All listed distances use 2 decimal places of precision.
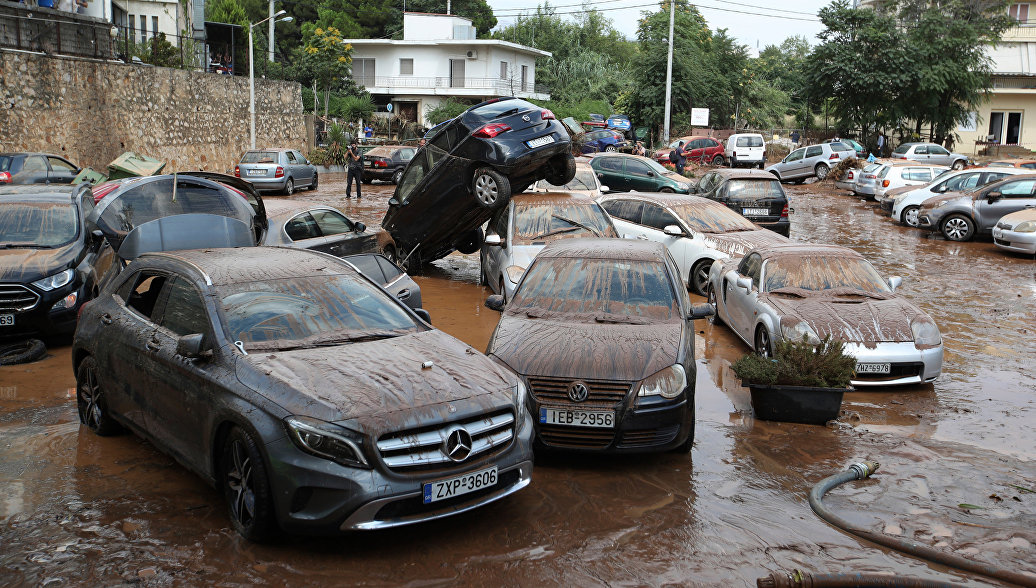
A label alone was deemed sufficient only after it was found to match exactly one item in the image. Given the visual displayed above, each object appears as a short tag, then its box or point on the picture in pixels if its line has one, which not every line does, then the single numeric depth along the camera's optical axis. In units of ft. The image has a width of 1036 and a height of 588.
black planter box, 24.22
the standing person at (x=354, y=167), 88.28
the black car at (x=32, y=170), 61.57
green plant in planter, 24.36
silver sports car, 28.04
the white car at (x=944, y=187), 71.82
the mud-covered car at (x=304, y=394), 14.83
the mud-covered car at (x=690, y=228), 43.86
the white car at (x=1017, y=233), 57.62
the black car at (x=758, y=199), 59.21
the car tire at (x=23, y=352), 29.94
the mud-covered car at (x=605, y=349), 19.97
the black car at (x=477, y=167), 42.37
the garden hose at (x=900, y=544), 14.60
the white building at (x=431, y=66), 192.85
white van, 124.36
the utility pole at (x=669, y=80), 128.98
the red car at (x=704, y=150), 127.54
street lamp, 111.86
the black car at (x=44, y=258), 30.96
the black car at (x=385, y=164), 105.70
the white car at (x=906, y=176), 85.71
